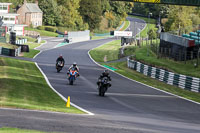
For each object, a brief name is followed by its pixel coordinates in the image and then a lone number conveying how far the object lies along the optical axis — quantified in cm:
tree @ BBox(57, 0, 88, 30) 13362
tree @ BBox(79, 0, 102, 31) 14356
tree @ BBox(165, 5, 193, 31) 8725
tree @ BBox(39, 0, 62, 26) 12775
